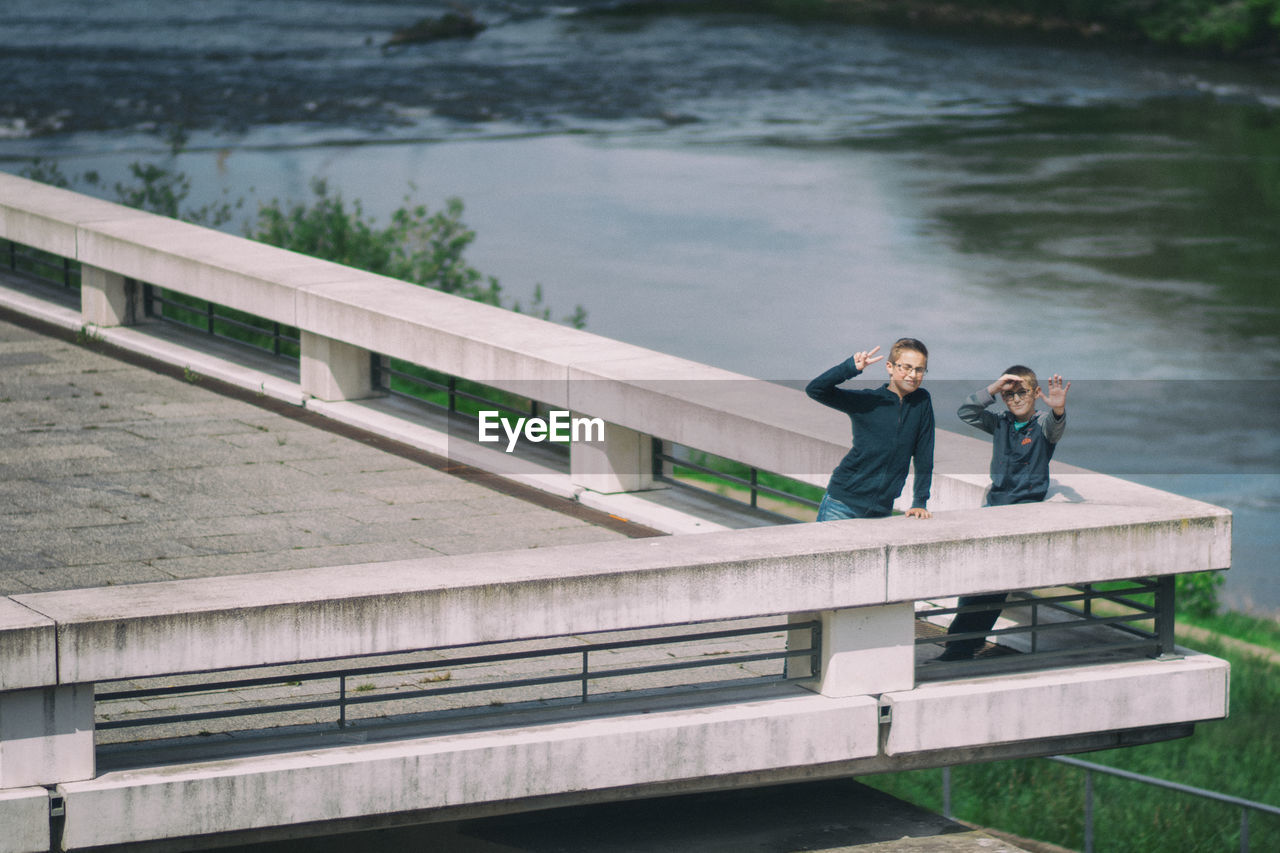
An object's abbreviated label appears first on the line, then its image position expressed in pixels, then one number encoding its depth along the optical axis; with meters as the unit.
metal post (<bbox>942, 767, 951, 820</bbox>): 23.09
